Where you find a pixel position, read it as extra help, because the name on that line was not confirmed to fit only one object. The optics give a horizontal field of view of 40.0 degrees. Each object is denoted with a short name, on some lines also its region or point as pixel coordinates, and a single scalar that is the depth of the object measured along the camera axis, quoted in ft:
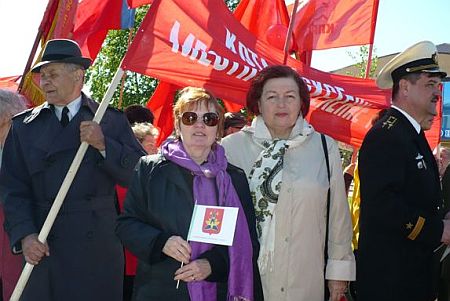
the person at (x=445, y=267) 12.82
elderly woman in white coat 10.70
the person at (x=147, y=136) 17.06
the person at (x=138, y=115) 18.78
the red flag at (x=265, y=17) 26.18
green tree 81.61
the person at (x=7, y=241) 13.46
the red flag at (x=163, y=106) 25.55
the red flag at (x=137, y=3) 23.79
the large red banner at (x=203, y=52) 15.41
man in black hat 11.50
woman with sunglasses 8.94
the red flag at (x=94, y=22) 21.84
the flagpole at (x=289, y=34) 19.68
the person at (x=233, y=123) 18.53
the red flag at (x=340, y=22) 26.63
